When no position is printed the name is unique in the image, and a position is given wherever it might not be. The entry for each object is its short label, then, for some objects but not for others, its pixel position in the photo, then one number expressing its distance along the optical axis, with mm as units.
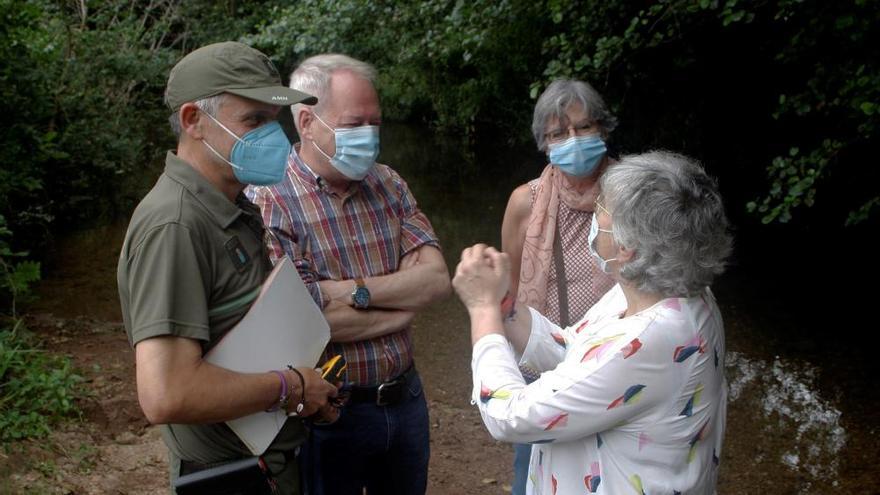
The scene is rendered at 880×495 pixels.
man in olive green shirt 1809
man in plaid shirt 2561
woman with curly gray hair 1773
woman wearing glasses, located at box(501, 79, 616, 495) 3061
